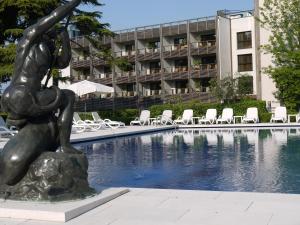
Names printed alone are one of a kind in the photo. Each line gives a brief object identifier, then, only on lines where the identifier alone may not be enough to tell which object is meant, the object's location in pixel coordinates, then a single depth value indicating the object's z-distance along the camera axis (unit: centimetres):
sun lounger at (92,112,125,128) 2462
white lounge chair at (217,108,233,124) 2748
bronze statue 649
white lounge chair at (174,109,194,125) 2830
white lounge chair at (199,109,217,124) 2791
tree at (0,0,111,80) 2312
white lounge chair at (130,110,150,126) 2923
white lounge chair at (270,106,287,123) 2695
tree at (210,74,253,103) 3312
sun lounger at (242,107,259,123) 2727
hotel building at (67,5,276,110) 4316
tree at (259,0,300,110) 3072
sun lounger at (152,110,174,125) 2819
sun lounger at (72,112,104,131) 2275
